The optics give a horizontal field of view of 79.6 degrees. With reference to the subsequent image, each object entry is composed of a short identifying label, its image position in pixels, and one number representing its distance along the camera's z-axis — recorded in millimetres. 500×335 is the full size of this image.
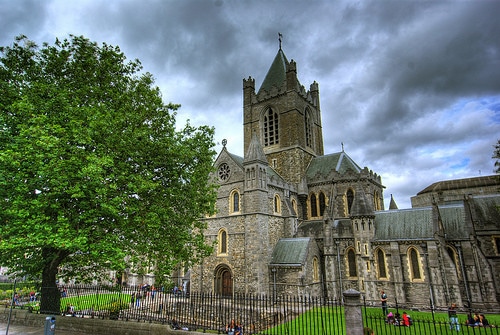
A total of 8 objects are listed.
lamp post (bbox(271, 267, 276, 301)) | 23223
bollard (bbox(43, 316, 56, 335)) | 10188
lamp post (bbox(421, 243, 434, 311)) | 21141
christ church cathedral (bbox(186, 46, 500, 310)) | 21938
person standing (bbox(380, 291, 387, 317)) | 20375
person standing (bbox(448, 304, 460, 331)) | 13609
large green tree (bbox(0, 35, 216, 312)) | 10891
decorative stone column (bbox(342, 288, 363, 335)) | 9289
